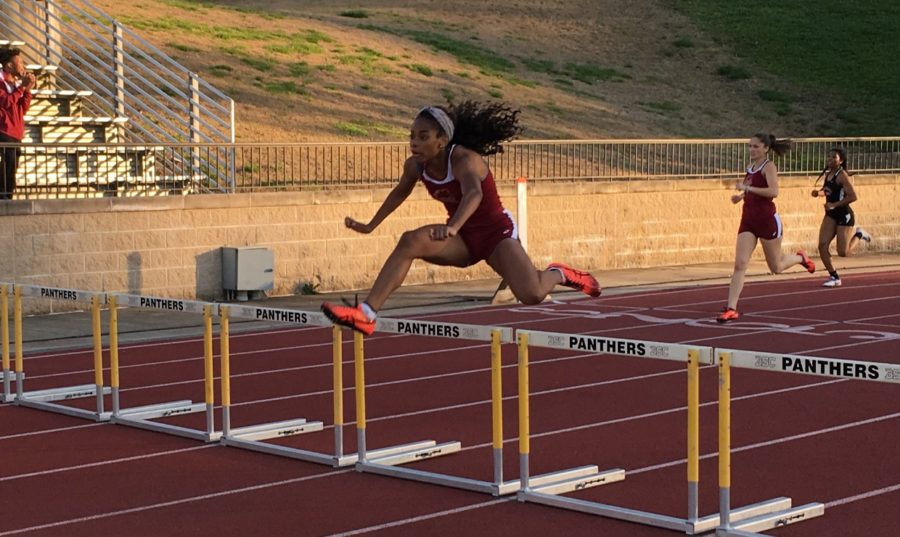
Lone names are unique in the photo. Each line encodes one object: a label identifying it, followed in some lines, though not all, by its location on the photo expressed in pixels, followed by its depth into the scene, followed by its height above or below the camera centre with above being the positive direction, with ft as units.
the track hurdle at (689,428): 26.37 -3.59
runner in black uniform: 70.85 +0.66
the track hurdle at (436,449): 29.45 -4.30
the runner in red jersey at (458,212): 29.86 +0.19
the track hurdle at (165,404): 35.17 -4.00
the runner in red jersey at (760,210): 53.88 +0.30
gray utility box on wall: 66.16 -1.94
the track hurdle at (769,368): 23.91 -2.38
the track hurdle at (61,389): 37.88 -3.79
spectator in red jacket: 61.16 +4.76
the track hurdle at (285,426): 32.30 -4.51
